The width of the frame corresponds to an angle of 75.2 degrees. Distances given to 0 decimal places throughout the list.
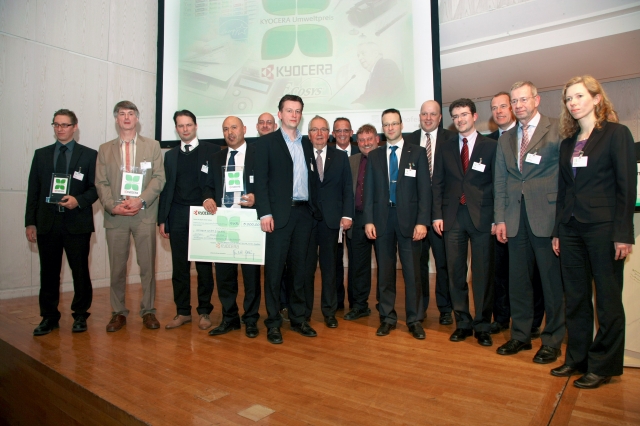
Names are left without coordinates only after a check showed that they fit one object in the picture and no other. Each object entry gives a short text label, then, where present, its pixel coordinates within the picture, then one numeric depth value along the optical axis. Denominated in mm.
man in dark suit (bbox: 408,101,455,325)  3295
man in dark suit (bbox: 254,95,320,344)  2863
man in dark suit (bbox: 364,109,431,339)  2975
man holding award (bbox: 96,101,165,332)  3205
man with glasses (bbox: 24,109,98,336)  3172
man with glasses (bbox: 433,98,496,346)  2779
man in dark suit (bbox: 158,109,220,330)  3291
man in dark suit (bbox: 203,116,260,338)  3041
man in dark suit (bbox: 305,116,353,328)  3100
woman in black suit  2029
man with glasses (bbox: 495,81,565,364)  2459
